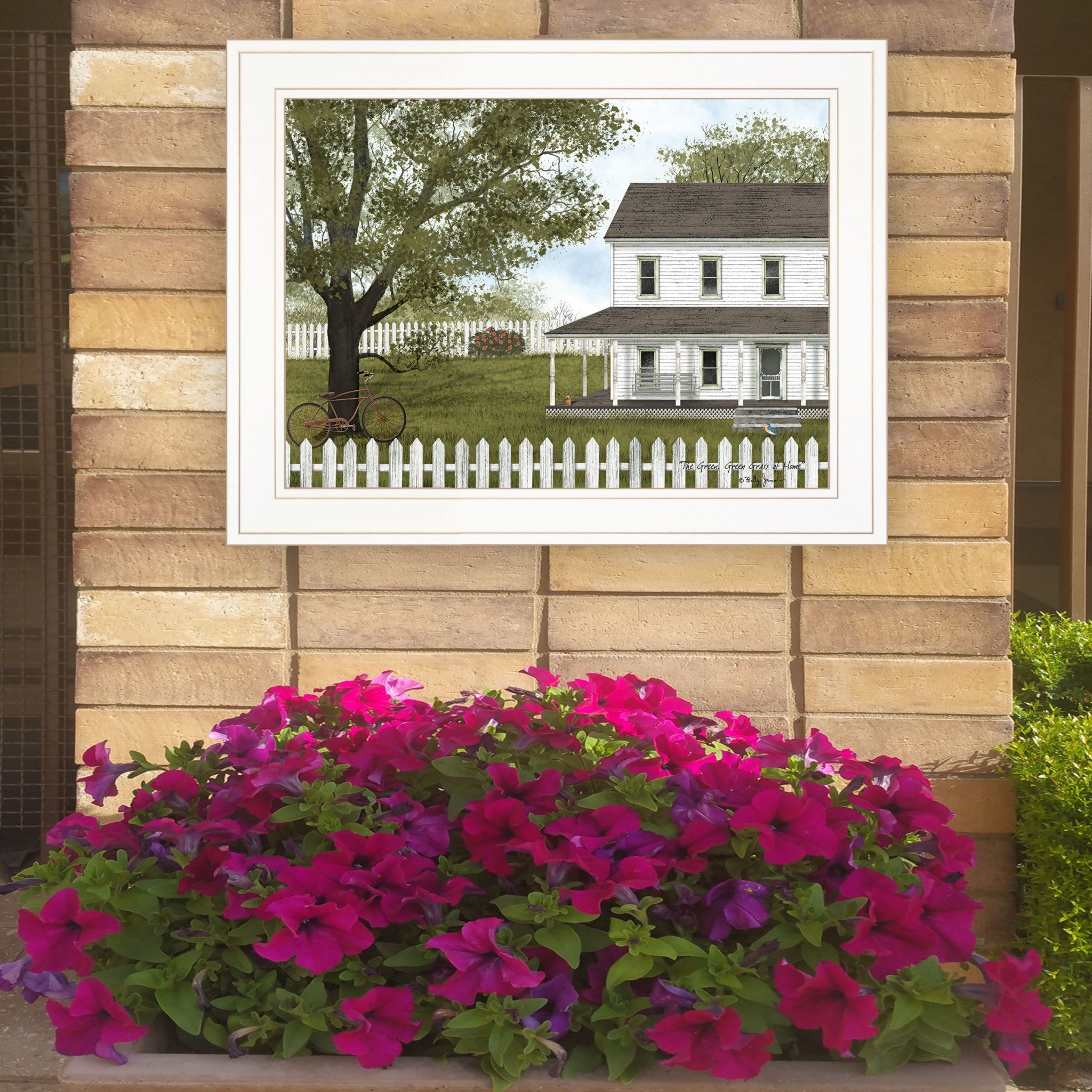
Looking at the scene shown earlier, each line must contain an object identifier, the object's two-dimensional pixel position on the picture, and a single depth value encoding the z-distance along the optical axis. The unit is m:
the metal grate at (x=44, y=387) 3.06
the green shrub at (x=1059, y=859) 2.06
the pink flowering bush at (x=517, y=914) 1.18
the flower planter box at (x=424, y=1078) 1.16
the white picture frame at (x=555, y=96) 2.28
